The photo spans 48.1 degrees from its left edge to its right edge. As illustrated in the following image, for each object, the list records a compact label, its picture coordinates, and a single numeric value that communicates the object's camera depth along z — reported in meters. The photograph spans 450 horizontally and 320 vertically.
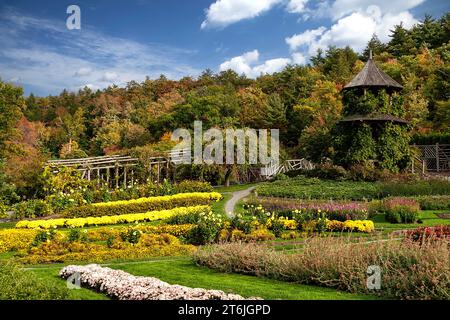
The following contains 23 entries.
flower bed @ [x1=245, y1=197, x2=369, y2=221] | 16.44
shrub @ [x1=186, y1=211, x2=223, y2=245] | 13.95
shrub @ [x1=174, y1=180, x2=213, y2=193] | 25.86
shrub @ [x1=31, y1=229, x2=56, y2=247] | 13.87
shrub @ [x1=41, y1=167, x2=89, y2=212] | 21.42
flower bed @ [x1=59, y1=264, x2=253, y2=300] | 7.12
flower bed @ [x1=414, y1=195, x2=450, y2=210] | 18.84
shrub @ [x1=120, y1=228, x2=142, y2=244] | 13.94
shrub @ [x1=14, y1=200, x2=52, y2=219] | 20.14
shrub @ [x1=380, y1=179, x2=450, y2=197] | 20.94
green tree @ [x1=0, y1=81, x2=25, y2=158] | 20.61
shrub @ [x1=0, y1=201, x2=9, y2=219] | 18.33
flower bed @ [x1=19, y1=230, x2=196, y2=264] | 12.36
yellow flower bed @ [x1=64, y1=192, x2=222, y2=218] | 20.17
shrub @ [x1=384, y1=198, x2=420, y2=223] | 16.31
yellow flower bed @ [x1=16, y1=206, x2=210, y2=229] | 18.14
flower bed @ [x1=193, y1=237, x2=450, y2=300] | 7.33
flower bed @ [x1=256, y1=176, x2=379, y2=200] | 21.12
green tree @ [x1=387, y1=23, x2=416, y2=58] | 47.16
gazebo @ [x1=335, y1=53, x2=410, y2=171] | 26.91
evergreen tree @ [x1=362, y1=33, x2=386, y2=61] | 50.52
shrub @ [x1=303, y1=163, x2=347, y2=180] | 26.45
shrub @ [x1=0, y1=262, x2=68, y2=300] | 7.23
